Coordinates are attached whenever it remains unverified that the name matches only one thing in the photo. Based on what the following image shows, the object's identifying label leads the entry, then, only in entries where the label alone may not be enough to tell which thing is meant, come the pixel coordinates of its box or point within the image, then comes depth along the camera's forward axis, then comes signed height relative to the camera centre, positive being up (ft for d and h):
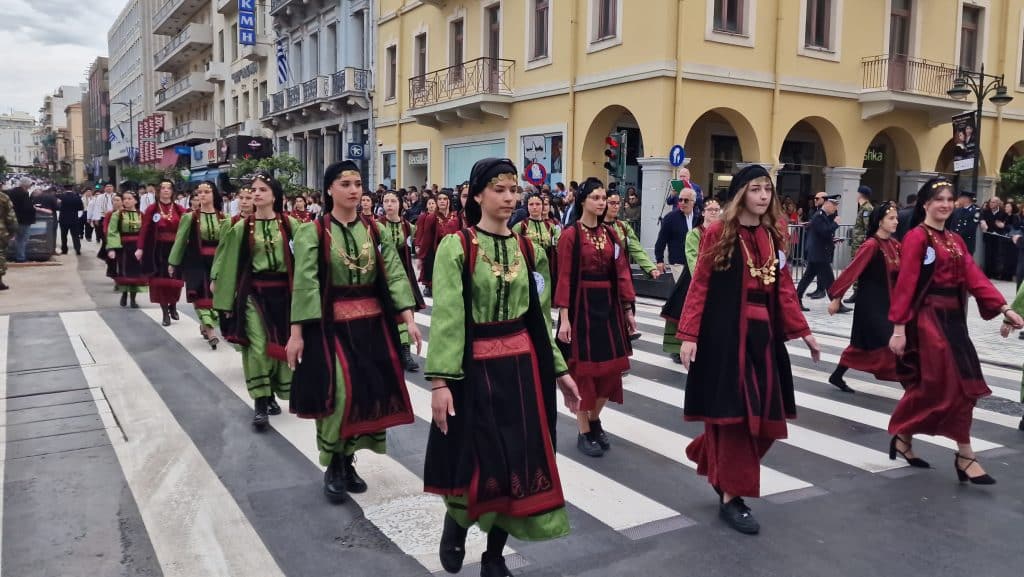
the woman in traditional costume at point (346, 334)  15.98 -2.37
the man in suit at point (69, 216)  76.18 -1.05
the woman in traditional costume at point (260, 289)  21.43 -2.08
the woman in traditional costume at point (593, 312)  19.71 -2.33
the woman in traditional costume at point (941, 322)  17.49 -2.14
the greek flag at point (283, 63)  122.11 +20.78
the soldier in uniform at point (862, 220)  45.88 -0.11
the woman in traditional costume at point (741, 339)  14.90 -2.19
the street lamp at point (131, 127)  218.79 +21.20
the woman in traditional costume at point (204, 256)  32.09 -1.86
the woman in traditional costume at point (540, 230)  26.39 -0.56
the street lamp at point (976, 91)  52.62 +8.86
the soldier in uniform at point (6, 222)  51.25 -1.16
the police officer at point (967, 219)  51.10 +0.05
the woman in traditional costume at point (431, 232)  43.45 -1.10
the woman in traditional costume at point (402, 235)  29.17 -0.99
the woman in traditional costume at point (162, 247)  38.47 -1.88
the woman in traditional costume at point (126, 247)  42.63 -2.10
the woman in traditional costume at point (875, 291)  25.03 -2.17
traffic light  55.06 +3.87
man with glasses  33.58 -0.53
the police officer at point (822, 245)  44.55 -1.45
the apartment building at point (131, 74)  218.79 +37.60
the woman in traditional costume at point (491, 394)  11.85 -2.58
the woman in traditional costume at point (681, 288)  27.89 -2.51
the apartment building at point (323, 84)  100.78 +15.82
